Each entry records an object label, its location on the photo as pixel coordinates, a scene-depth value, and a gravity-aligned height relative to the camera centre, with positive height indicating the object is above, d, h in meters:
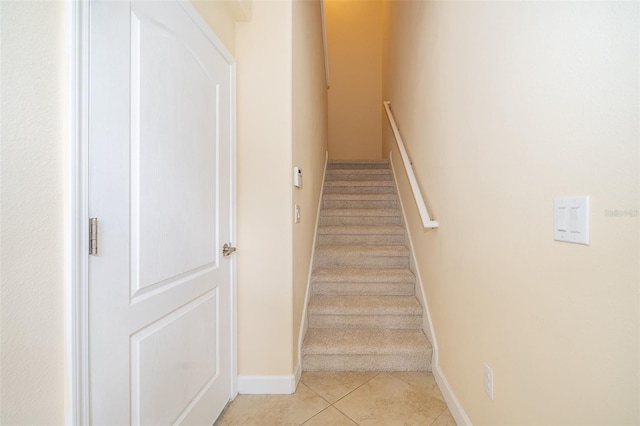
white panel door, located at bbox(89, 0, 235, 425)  0.77 -0.02
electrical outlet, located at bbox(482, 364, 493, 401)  1.09 -0.70
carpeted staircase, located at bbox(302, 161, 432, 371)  1.81 -0.68
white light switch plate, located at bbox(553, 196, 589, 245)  0.67 -0.02
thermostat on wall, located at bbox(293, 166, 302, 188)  1.70 +0.21
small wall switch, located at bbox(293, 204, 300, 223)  1.73 -0.02
